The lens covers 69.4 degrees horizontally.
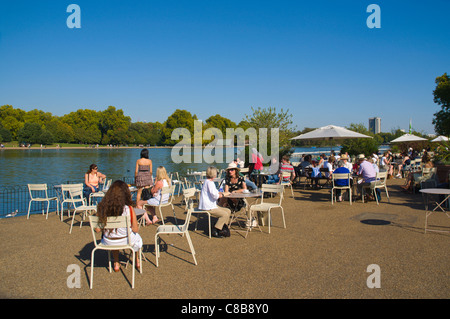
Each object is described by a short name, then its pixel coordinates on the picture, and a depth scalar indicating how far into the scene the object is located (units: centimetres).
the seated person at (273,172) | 1134
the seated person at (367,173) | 975
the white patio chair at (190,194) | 631
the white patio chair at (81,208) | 694
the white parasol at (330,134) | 1355
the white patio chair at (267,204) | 672
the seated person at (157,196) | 741
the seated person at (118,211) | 433
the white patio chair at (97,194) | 833
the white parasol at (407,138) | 1999
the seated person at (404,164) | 1670
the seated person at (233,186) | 735
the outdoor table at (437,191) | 614
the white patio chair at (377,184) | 942
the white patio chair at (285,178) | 1119
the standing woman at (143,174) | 864
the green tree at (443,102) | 2970
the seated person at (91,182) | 880
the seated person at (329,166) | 1223
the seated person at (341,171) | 978
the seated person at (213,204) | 633
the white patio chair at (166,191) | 722
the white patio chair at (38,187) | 859
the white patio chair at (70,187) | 807
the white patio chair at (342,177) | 954
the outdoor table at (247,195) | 656
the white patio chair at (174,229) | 491
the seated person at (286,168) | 1132
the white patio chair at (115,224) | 415
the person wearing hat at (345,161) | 1051
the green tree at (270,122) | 2052
